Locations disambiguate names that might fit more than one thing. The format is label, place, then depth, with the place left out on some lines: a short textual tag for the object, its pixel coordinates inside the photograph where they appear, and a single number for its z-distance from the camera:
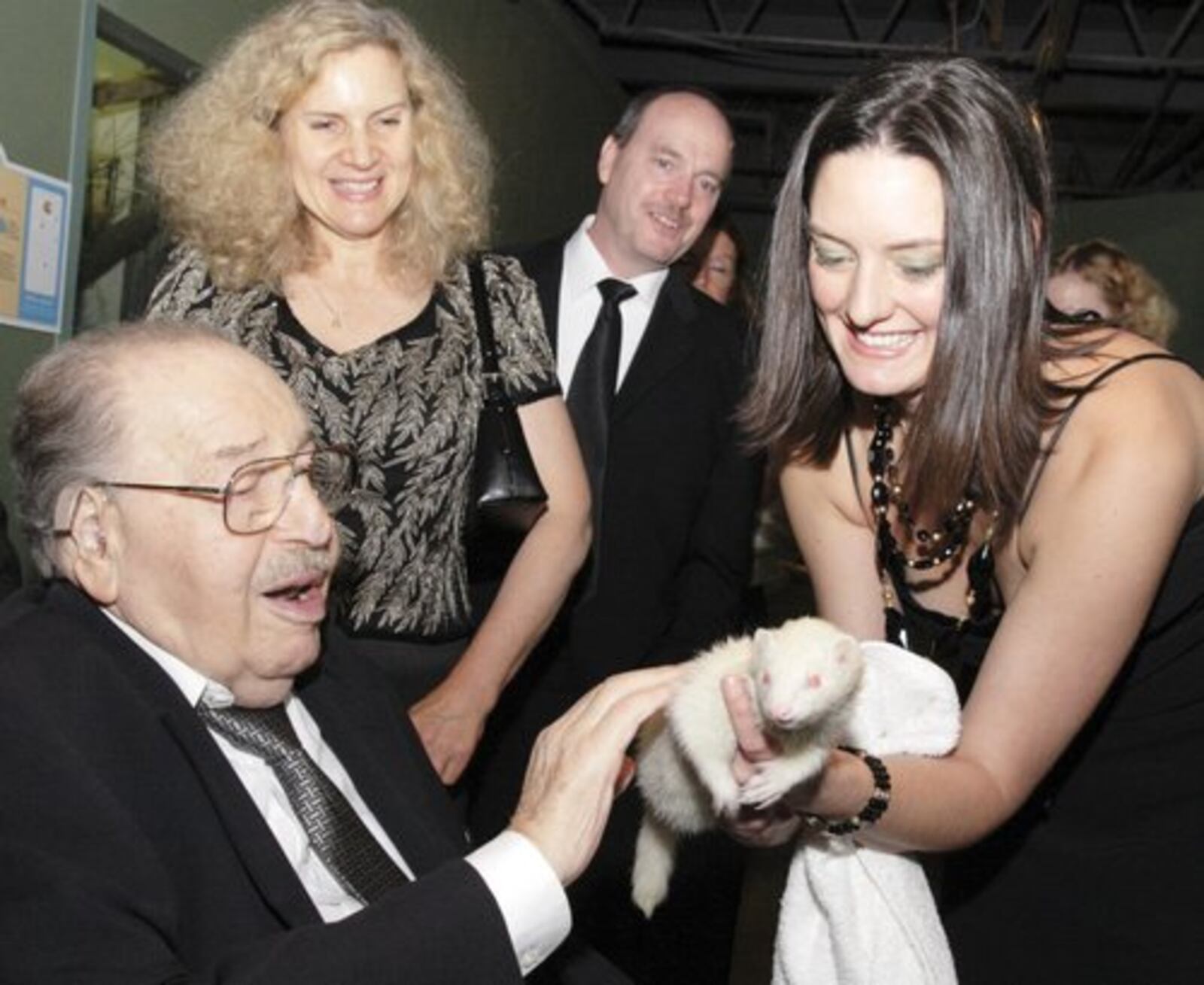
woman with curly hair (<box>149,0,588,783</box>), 2.56
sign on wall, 3.38
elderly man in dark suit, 1.49
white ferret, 1.63
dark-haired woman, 1.82
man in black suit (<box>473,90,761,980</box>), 3.54
